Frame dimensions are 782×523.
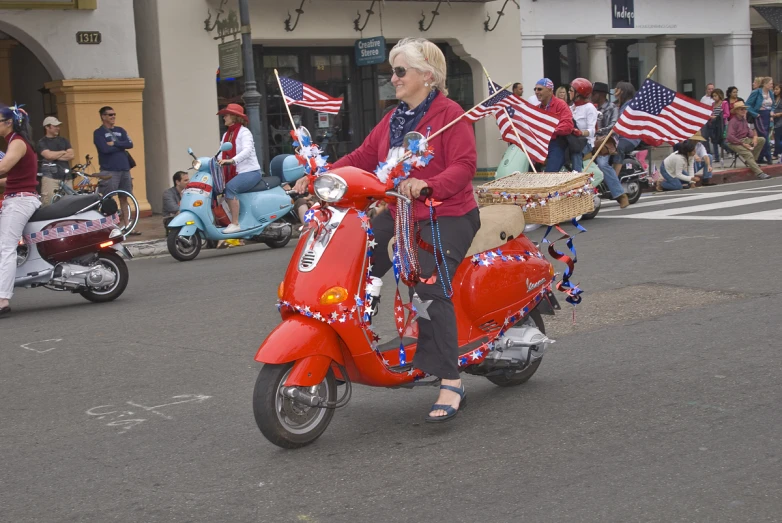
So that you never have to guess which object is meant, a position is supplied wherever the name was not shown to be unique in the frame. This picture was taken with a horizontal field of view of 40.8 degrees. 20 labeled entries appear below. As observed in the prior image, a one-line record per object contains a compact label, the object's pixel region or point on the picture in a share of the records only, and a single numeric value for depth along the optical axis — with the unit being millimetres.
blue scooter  12492
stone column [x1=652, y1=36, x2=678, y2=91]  26453
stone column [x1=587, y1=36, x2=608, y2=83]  25234
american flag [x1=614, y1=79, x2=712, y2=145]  6844
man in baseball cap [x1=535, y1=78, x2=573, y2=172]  12680
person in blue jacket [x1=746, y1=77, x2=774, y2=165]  22266
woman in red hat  12578
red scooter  4562
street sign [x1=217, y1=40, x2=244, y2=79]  15698
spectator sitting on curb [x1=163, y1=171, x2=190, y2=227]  15281
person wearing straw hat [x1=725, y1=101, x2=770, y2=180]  19984
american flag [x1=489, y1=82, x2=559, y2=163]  6766
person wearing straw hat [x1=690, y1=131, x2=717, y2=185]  18734
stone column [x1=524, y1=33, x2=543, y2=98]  23859
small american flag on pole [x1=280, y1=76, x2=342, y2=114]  7480
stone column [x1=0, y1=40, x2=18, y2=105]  20566
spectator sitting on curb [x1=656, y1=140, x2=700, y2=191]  18281
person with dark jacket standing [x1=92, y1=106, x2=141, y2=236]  15422
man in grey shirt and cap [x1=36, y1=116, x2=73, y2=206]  14516
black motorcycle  15547
